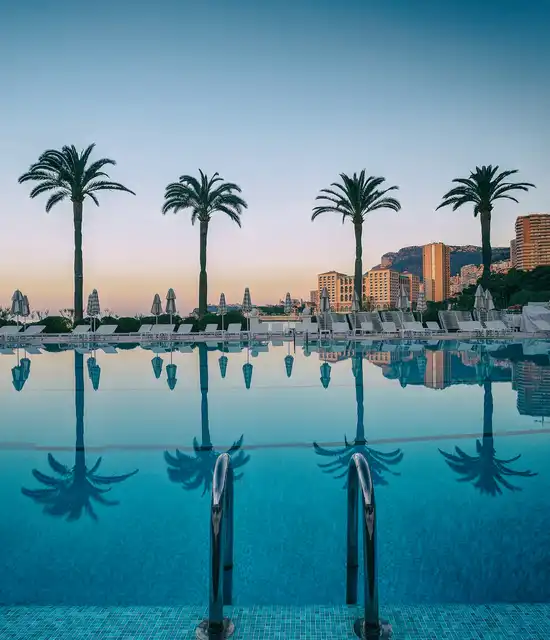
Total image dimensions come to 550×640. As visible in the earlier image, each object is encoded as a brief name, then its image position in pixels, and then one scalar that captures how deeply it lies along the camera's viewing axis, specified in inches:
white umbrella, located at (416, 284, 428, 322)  1066.6
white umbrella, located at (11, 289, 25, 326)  842.2
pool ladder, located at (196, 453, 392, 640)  79.7
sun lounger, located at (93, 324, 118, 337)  890.7
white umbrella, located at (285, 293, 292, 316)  1111.8
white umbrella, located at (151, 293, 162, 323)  882.8
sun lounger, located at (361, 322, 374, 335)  904.2
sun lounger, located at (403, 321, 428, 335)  882.1
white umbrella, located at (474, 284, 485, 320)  892.0
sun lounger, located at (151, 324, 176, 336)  894.4
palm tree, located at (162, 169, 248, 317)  1118.4
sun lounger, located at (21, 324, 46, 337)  884.7
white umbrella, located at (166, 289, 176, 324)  892.6
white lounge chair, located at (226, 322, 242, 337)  914.7
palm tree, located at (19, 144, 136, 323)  1043.9
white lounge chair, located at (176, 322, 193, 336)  921.0
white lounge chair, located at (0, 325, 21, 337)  861.7
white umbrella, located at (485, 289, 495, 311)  897.5
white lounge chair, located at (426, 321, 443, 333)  944.8
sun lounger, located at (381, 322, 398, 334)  879.7
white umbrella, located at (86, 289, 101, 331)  872.9
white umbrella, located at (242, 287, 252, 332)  962.7
